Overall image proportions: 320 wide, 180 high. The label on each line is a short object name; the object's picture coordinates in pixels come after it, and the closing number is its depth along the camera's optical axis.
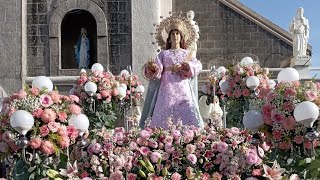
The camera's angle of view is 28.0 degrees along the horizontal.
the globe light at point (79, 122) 7.43
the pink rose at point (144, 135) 6.89
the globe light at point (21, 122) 6.91
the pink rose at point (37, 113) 7.22
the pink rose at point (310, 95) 6.48
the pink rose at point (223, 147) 6.74
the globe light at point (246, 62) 11.90
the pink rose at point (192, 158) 6.68
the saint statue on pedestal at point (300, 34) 17.39
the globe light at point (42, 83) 8.12
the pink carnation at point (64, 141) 7.25
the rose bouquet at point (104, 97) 12.70
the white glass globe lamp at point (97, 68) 13.01
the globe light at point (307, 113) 6.21
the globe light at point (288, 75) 7.45
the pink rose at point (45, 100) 7.37
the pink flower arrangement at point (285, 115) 6.49
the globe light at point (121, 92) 13.09
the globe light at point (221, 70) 13.04
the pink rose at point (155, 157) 6.66
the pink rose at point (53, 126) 7.21
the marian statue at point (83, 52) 18.23
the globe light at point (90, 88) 12.33
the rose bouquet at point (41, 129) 7.18
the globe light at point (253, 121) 6.69
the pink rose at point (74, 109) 7.59
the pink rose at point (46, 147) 7.10
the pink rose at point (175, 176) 6.46
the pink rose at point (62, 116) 7.39
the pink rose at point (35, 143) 7.06
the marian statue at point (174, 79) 10.76
